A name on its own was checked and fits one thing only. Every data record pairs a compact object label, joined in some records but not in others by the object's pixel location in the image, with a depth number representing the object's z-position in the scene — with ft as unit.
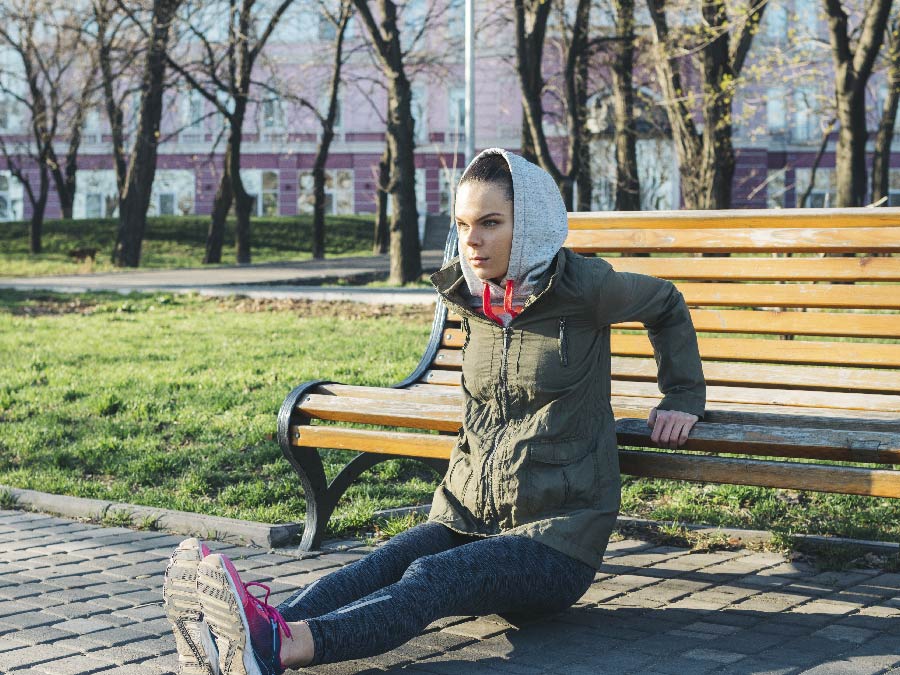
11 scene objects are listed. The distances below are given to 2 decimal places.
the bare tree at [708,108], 42.83
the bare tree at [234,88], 85.46
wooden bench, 13.61
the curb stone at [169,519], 16.07
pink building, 139.54
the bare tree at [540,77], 60.64
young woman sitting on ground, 11.00
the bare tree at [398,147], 57.16
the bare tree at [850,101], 45.75
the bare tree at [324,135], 88.69
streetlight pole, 61.72
